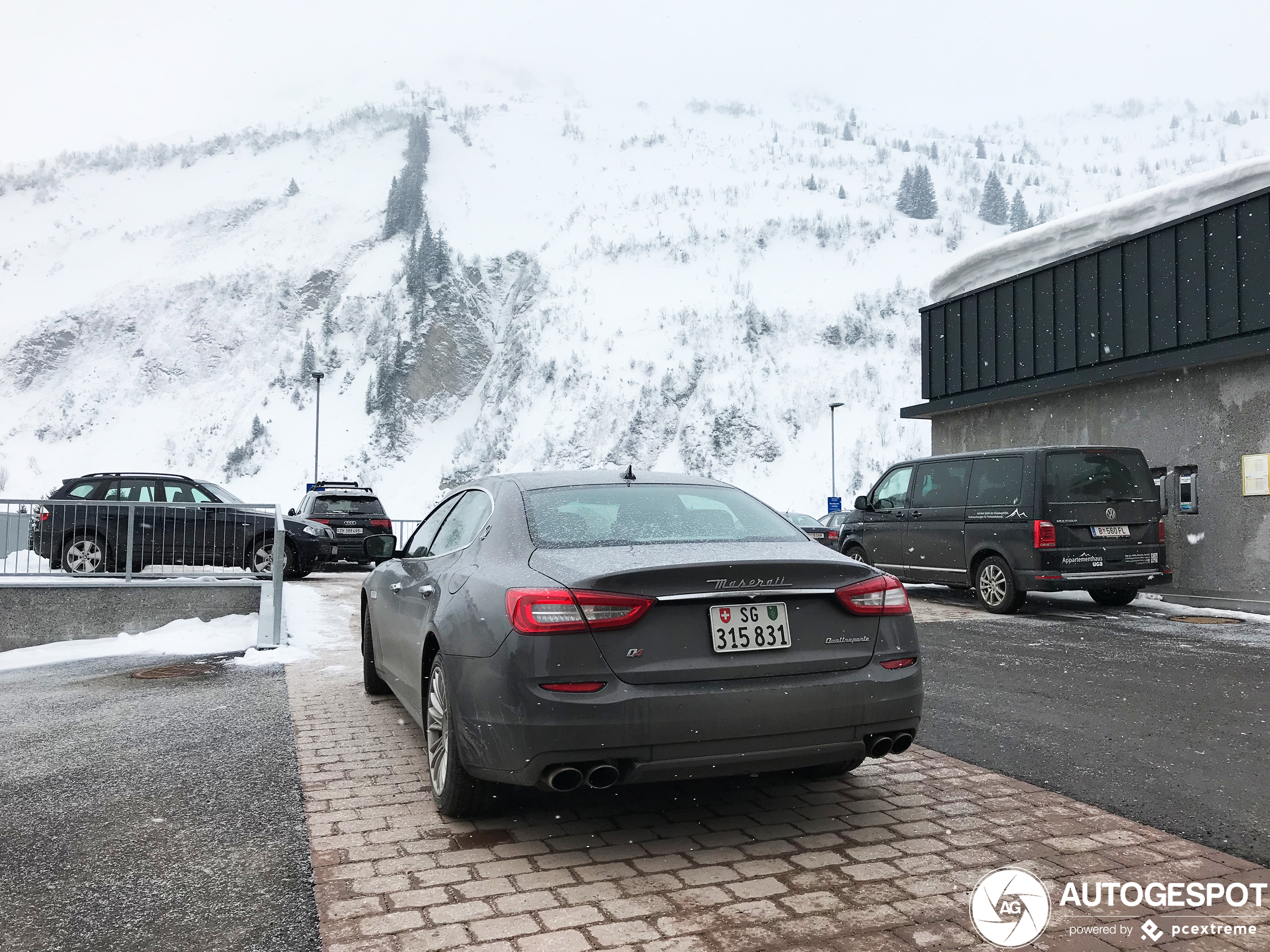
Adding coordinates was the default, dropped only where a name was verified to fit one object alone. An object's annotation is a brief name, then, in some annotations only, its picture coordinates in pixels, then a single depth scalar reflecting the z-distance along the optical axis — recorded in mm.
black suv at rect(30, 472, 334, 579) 10203
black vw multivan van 11047
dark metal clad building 12039
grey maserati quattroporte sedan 3498
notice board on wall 11898
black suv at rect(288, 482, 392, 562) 19281
